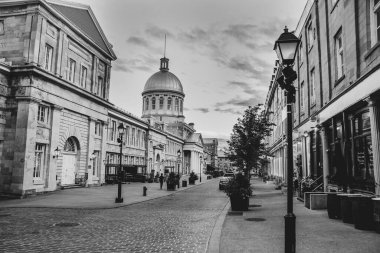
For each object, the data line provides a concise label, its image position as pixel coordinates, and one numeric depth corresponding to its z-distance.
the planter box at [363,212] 8.88
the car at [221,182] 33.13
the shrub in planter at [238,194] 14.61
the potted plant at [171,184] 30.19
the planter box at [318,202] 13.43
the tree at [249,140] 25.34
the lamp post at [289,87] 5.88
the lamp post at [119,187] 18.34
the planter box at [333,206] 10.80
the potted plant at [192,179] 42.42
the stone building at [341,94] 11.10
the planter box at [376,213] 8.39
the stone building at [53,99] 20.95
